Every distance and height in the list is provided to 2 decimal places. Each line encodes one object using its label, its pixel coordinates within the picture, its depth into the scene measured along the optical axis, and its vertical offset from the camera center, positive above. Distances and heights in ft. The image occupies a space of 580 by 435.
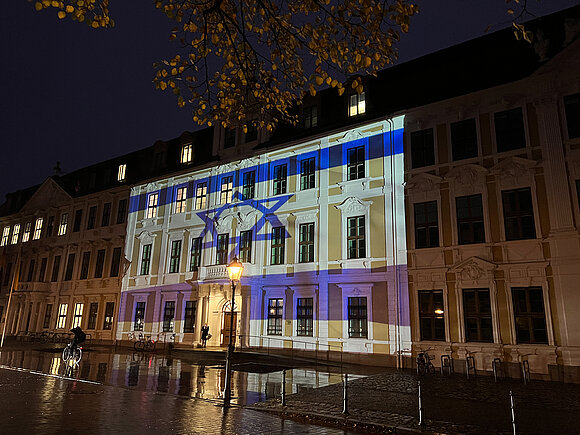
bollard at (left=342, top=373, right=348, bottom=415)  30.73 -4.45
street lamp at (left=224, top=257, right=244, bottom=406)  43.47 +6.28
